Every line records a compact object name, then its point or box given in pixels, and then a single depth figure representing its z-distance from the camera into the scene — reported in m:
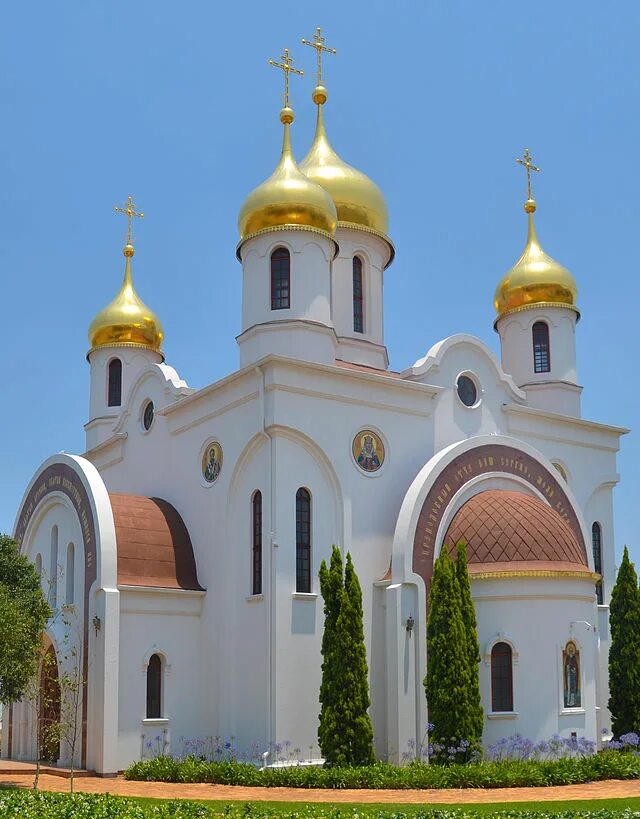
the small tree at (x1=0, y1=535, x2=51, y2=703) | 17.02
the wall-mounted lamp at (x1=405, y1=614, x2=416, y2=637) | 19.48
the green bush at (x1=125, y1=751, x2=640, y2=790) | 16.34
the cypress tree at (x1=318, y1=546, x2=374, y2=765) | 17.59
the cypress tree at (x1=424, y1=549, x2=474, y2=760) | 18.03
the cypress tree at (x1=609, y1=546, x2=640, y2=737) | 20.55
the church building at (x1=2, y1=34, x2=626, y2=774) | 19.30
